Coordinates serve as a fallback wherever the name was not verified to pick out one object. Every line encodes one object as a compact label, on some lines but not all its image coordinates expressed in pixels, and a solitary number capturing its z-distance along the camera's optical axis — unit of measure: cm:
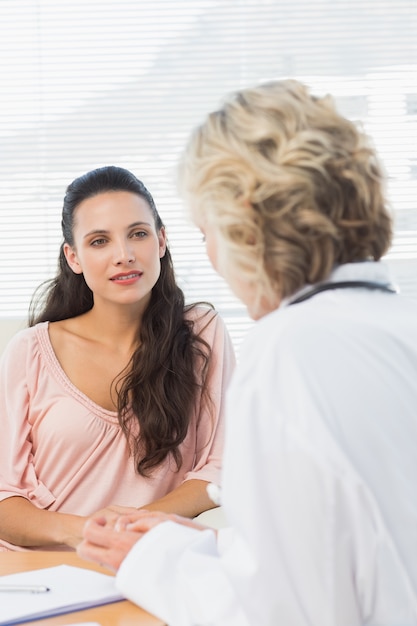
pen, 174
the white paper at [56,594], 169
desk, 168
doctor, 137
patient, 222
